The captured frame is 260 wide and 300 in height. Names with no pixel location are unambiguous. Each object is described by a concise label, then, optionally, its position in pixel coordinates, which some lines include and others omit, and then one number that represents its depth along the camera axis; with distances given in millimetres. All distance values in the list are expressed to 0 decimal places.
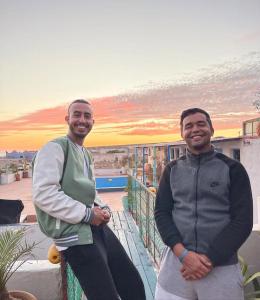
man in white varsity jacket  1349
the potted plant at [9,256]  1834
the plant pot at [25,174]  20327
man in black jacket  1301
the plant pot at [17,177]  18481
